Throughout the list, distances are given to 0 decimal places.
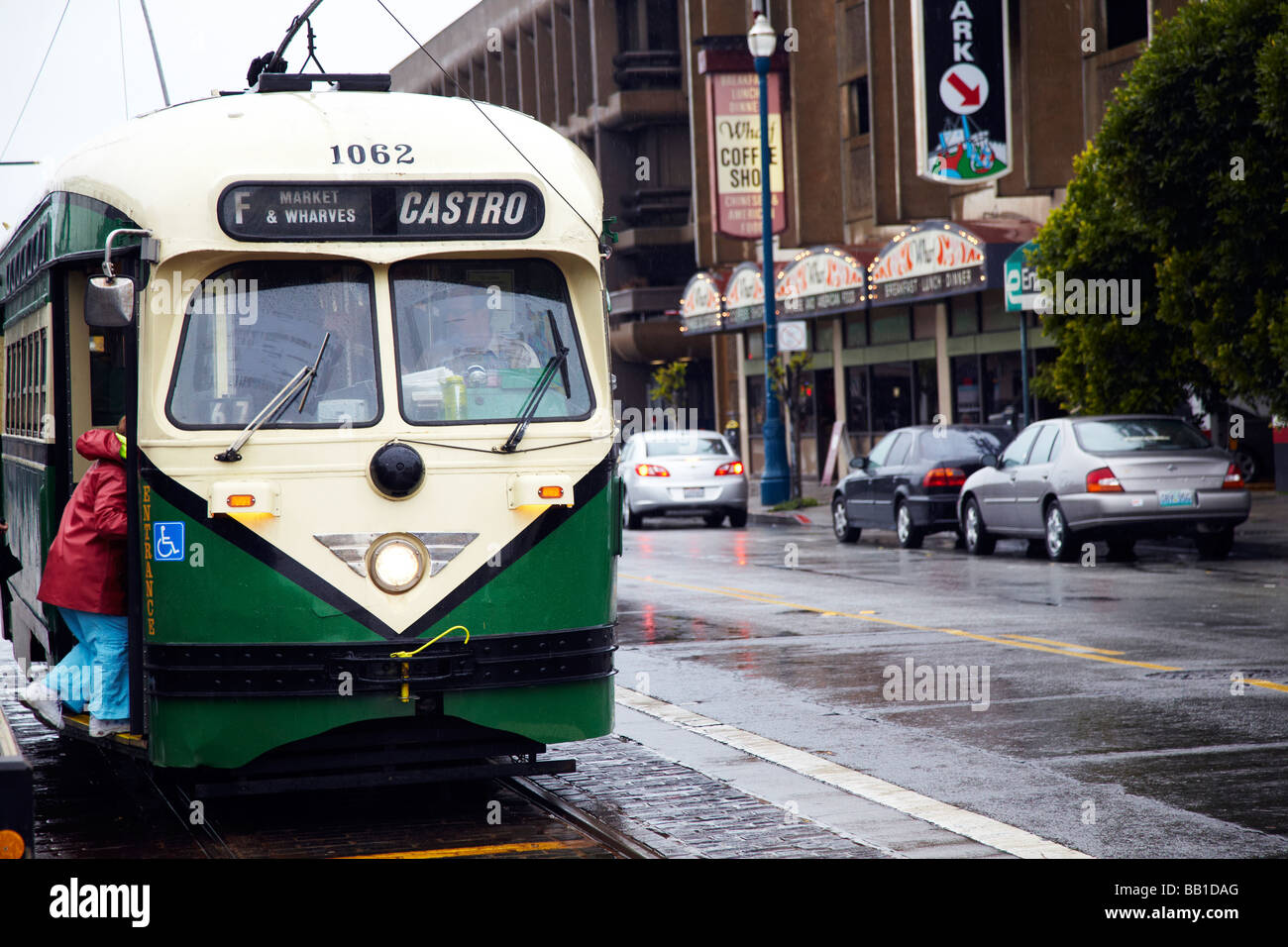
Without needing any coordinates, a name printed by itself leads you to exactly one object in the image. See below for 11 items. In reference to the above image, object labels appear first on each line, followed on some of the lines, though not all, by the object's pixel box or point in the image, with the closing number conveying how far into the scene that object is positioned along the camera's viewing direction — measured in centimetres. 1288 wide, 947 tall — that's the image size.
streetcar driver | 750
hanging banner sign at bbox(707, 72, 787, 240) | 3969
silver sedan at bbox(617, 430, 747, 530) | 2791
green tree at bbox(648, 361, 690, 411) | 5038
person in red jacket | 760
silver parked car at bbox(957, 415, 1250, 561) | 1883
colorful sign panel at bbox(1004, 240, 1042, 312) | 2542
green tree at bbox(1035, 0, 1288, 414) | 1823
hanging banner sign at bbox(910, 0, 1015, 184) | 2956
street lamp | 3262
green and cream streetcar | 714
